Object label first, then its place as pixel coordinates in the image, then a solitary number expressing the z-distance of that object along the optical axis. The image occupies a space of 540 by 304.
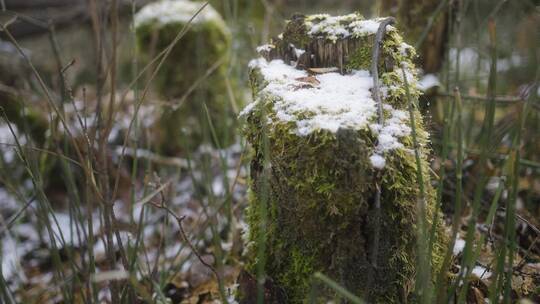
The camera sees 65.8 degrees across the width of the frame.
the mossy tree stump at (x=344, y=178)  1.05
